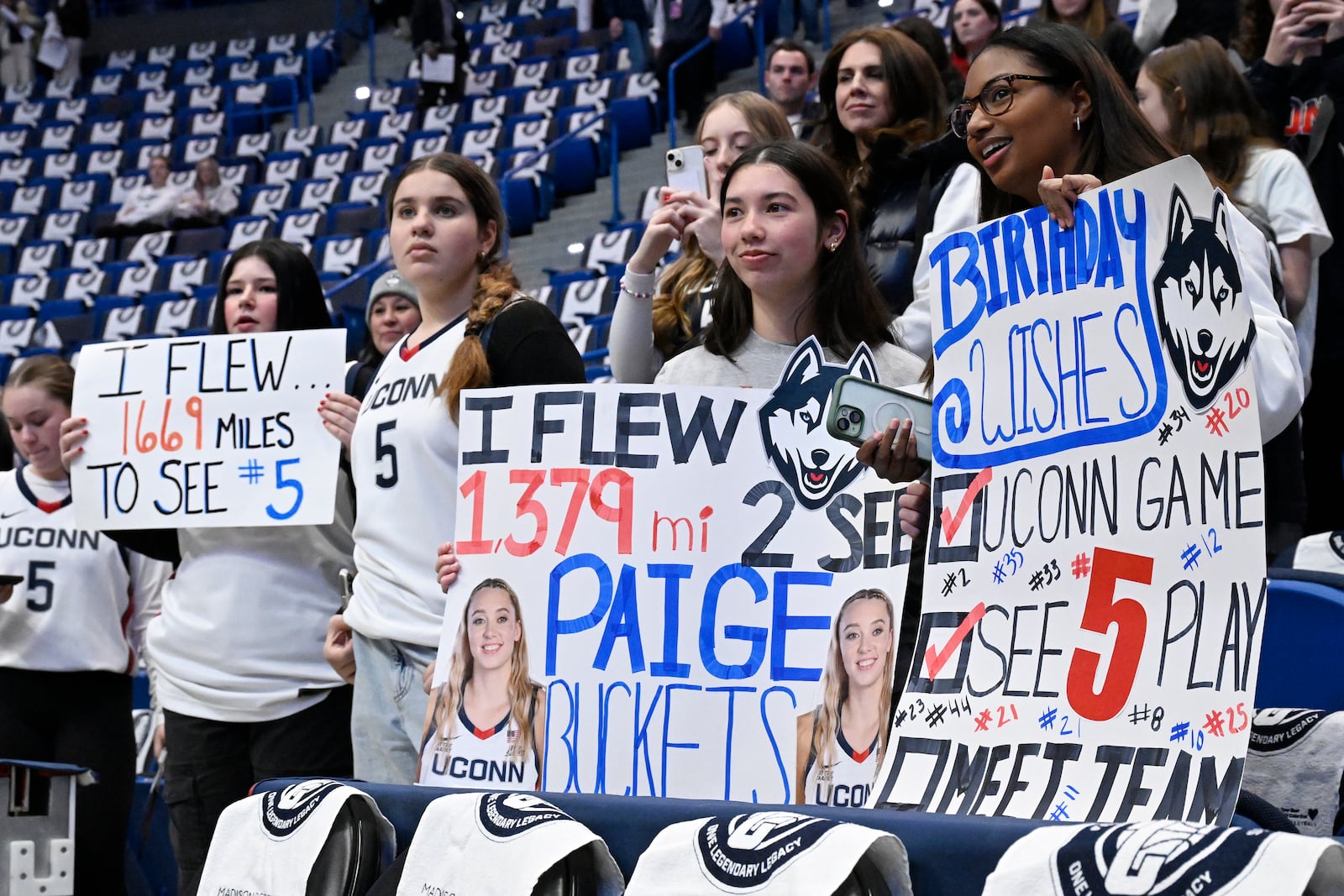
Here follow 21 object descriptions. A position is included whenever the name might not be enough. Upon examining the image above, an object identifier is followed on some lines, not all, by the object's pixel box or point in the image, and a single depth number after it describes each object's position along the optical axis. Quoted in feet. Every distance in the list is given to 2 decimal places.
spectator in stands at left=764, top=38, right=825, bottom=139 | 16.53
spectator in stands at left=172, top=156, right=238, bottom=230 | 42.68
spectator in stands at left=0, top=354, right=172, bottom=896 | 13.51
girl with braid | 9.58
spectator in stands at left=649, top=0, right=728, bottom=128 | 33.78
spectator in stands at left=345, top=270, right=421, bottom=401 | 15.35
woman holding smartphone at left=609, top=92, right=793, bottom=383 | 10.07
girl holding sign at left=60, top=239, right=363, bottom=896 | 11.23
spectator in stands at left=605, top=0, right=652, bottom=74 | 39.96
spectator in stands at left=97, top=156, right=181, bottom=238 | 42.83
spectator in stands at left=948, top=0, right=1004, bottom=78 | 17.29
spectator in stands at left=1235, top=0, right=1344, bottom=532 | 12.35
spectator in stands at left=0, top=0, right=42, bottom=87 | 54.80
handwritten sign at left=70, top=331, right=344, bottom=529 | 11.44
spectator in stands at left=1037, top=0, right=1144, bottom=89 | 15.57
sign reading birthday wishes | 5.92
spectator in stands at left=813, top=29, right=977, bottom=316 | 10.59
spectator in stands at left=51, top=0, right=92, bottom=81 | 54.19
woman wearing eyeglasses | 6.99
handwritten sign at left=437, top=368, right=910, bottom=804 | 7.69
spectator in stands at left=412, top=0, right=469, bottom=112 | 43.14
